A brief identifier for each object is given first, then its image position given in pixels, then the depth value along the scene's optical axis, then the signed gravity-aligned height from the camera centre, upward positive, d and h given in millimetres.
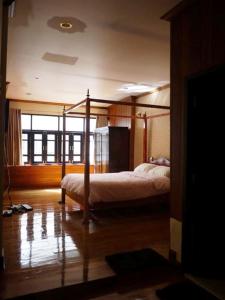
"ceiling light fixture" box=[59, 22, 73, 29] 2941 +1397
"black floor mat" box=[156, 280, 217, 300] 2141 -1269
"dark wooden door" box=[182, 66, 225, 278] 2482 -299
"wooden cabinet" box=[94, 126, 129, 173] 6656 -106
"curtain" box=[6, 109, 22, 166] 7328 +158
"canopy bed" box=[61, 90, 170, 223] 4138 -742
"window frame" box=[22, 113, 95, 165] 7812 -13
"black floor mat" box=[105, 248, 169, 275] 2552 -1226
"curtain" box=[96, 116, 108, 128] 8156 +761
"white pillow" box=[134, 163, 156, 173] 5556 -492
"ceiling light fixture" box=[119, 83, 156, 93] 5805 +1357
